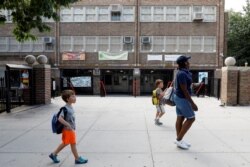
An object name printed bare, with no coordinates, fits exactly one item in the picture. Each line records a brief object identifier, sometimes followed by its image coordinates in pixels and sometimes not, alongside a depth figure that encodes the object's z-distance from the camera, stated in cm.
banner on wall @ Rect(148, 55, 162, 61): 2953
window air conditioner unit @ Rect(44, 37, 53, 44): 2977
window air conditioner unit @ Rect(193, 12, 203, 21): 2912
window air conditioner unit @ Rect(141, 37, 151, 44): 2952
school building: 2945
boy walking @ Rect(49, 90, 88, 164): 545
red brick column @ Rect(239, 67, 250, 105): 1477
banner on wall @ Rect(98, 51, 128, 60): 2980
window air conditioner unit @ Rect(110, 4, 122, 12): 2967
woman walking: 641
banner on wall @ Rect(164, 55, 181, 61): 2928
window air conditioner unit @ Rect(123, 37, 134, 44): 2972
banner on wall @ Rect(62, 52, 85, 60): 2989
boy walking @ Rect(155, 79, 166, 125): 964
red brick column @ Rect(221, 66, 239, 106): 1481
